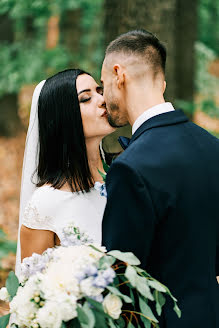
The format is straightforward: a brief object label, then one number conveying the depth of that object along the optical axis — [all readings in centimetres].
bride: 269
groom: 179
